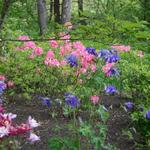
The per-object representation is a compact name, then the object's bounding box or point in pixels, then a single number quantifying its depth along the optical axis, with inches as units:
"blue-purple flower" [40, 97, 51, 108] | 216.5
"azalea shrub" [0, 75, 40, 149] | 134.8
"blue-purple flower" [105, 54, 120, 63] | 220.6
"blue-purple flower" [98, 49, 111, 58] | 225.1
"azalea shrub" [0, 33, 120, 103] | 272.1
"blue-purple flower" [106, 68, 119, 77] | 220.1
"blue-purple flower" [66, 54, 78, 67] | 221.5
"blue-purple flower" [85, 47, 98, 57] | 228.2
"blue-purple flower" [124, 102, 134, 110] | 212.8
